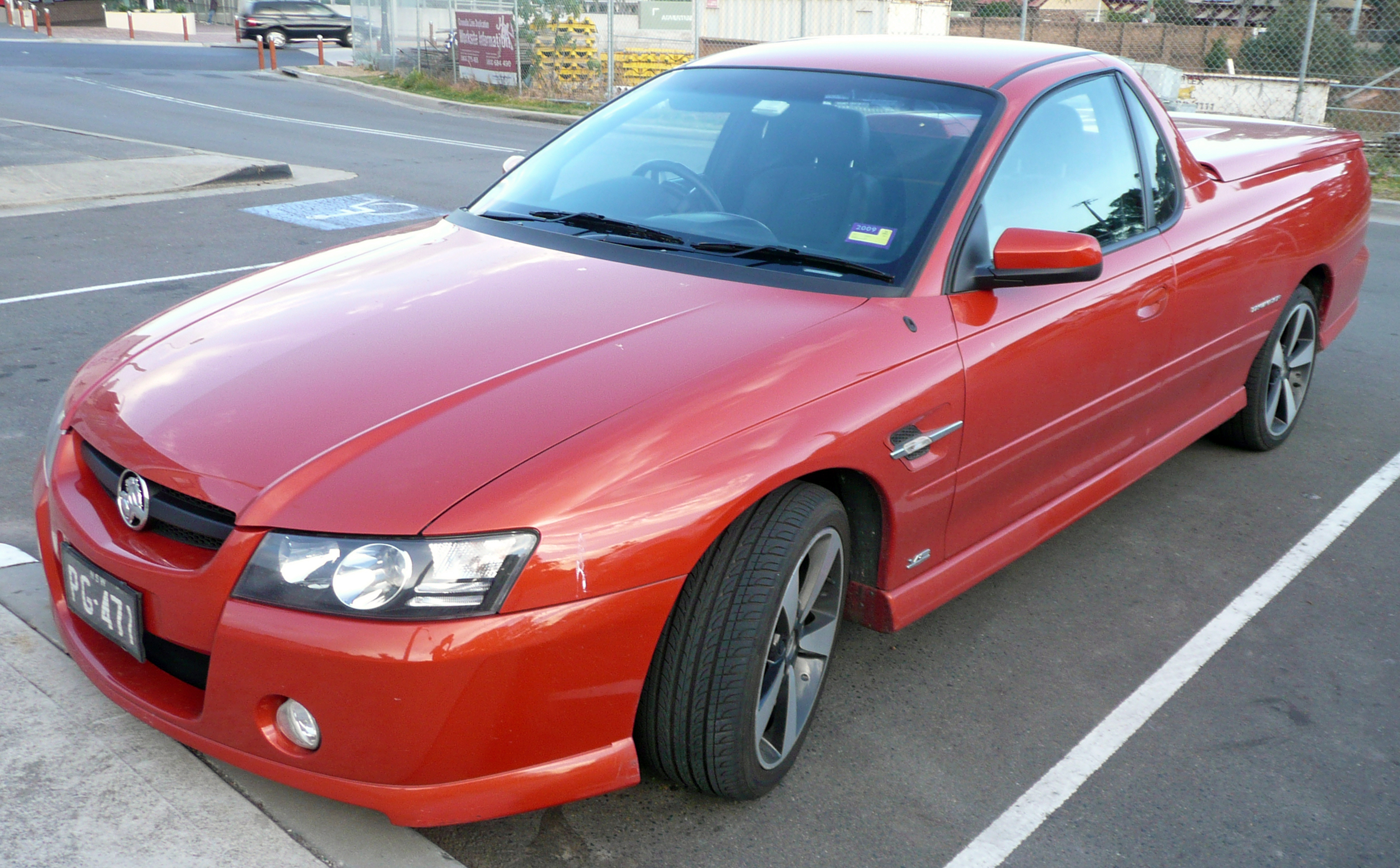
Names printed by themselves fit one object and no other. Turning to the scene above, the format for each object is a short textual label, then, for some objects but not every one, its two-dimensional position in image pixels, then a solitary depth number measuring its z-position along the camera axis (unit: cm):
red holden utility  215
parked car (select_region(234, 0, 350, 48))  3850
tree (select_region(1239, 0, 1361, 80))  1603
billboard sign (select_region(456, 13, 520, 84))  2194
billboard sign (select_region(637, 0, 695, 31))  2070
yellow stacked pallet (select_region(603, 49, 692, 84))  2078
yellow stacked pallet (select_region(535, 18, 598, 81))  2114
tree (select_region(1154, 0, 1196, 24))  1922
